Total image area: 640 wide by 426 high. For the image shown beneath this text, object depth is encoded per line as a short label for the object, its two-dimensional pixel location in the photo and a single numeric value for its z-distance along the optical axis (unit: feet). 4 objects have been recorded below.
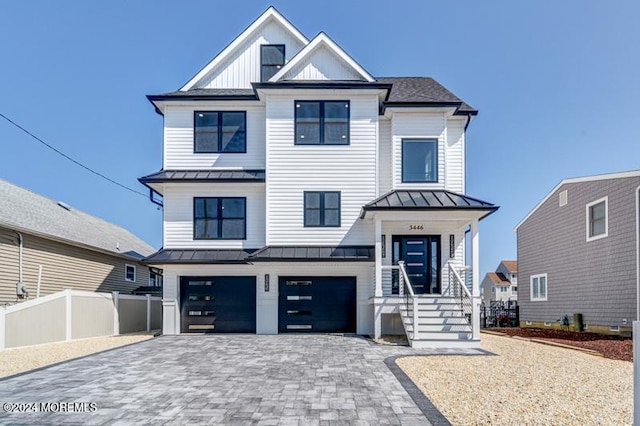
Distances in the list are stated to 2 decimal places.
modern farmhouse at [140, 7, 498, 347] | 48.01
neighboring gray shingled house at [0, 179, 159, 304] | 49.24
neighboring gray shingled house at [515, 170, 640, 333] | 47.16
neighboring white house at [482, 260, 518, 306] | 185.98
